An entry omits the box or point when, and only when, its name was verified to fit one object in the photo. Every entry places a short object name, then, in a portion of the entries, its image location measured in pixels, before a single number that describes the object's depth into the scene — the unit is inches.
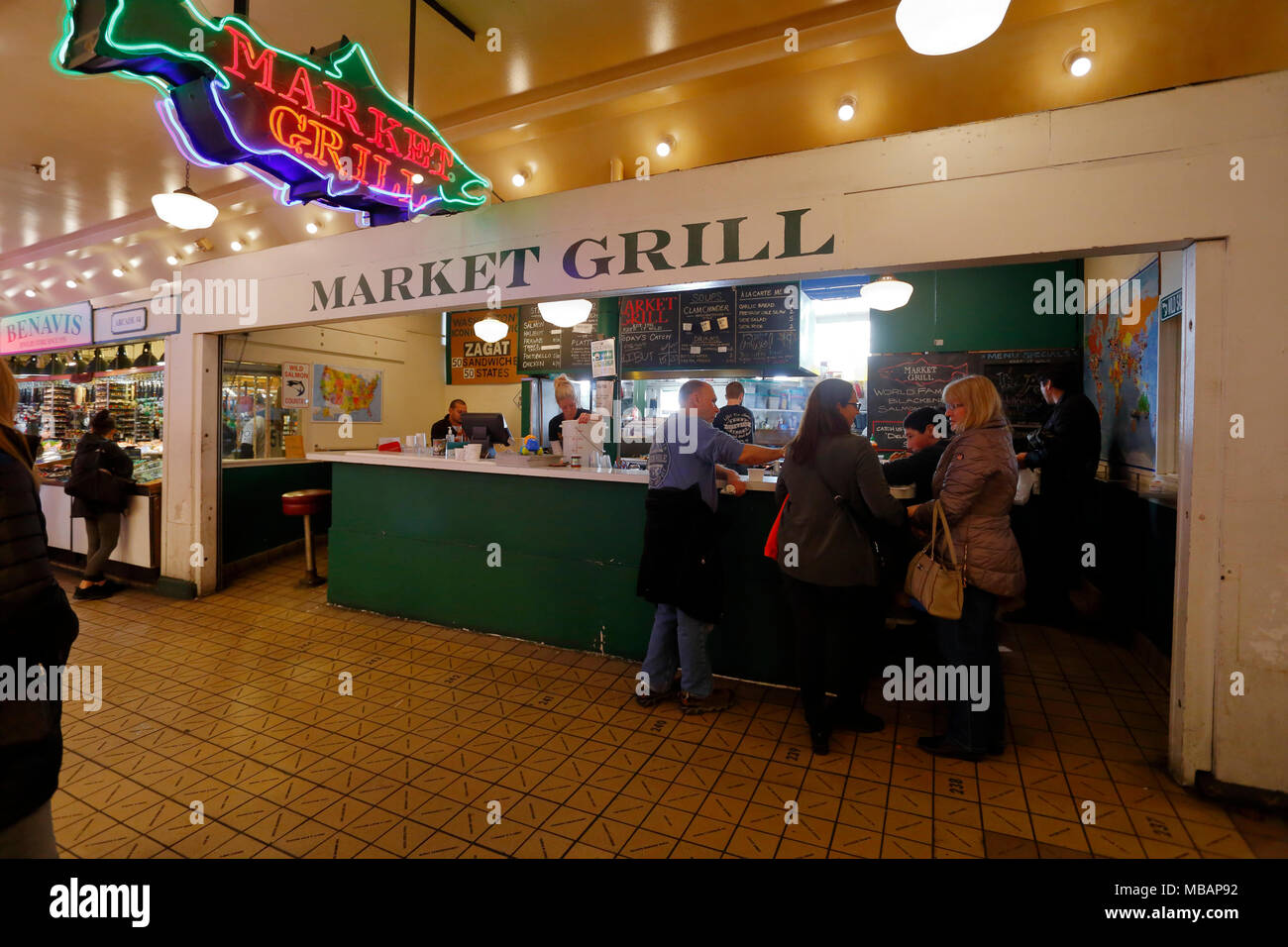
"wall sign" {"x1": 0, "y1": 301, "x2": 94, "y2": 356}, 260.5
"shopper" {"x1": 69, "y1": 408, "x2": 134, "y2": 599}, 223.6
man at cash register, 271.0
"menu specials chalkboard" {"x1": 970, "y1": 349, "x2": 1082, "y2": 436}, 224.4
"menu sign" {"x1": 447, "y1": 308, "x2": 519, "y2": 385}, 339.0
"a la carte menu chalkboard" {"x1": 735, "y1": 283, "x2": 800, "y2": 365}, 242.4
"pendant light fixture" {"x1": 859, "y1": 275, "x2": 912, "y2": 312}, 202.9
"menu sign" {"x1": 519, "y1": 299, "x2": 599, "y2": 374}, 283.9
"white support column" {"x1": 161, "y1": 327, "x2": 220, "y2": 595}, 218.8
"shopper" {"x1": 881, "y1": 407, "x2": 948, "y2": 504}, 137.1
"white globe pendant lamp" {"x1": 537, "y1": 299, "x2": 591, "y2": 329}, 221.6
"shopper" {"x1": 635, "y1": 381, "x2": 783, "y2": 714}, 128.2
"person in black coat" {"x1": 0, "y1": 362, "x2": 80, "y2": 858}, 52.0
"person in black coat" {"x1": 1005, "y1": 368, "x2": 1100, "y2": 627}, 177.3
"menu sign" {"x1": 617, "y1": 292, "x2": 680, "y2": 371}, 261.9
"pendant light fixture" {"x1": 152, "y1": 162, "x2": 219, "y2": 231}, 185.4
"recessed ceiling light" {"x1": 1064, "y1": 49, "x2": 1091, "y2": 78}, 147.3
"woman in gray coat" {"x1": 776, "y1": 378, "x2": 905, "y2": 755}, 115.1
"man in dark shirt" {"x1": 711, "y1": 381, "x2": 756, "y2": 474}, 247.0
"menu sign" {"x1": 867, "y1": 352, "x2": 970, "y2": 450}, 240.1
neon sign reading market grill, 102.4
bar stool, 230.7
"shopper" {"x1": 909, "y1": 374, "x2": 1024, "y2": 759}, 110.3
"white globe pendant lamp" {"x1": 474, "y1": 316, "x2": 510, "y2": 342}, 257.9
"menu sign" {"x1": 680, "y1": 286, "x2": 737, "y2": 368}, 252.4
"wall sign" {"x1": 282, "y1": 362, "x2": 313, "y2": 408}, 284.2
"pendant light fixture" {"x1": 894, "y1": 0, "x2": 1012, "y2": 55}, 85.2
